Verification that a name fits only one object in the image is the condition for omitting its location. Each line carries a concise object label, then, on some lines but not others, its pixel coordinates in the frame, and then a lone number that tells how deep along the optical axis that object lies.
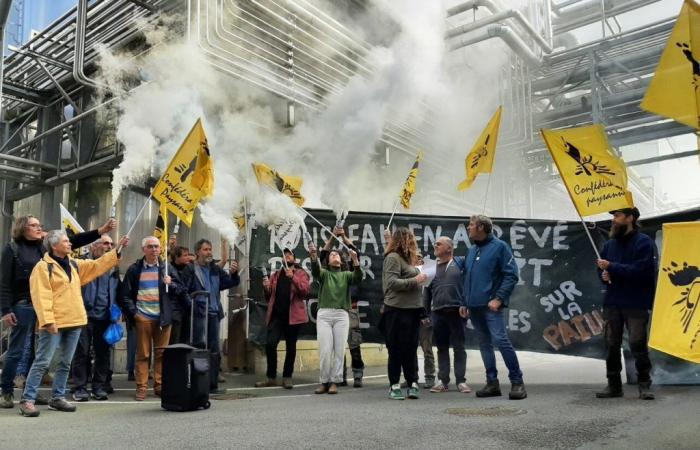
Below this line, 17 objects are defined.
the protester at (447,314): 6.51
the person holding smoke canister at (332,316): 6.50
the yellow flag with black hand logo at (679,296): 3.76
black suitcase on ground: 5.23
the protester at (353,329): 6.86
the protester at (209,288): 6.76
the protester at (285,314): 7.33
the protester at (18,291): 5.46
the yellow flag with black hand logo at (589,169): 5.96
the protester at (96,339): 6.15
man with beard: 5.47
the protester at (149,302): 6.34
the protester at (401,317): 5.73
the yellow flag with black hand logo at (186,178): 6.62
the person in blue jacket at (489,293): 5.64
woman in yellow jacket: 5.08
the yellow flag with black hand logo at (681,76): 4.80
